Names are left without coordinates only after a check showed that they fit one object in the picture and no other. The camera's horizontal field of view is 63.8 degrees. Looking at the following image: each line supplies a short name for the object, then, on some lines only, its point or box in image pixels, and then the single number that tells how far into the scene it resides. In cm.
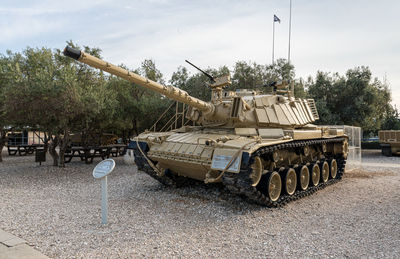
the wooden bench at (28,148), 2183
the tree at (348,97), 2130
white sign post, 652
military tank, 711
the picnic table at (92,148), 1569
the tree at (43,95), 1134
